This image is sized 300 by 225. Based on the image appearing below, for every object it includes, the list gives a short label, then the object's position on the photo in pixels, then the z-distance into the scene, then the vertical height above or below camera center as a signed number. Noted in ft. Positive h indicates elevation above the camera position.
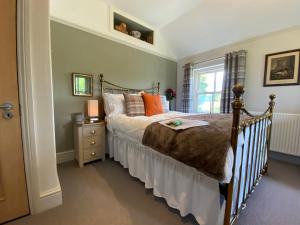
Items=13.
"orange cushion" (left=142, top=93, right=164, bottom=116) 8.25 -0.12
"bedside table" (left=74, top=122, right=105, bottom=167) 7.04 -2.02
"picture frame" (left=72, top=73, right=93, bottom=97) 7.86 +1.01
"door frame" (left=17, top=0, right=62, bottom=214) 3.70 -0.23
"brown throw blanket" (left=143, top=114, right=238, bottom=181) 3.05 -1.04
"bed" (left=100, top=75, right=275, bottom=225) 3.22 -2.11
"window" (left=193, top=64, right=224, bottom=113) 11.37 +1.28
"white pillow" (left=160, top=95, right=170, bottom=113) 9.90 -0.11
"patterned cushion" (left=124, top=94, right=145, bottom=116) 7.88 -0.18
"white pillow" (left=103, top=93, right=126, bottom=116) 8.10 -0.09
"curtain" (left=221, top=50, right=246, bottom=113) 9.40 +2.07
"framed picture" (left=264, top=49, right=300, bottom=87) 7.93 +2.08
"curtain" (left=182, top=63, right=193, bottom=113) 12.44 +1.26
